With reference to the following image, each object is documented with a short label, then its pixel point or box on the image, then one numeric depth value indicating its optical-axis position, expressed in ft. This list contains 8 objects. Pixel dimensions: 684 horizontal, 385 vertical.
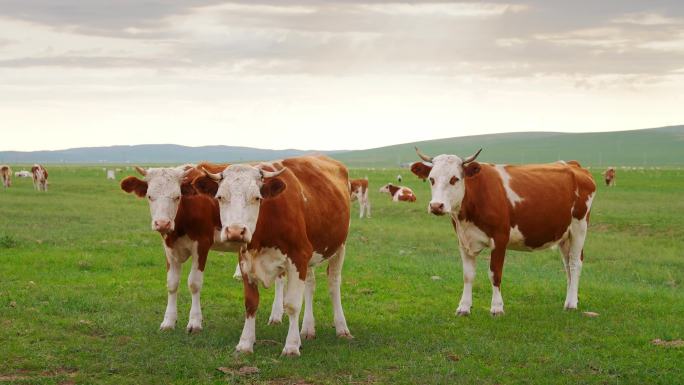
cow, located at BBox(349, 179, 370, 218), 118.11
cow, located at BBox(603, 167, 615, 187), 202.69
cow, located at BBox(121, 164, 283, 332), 36.27
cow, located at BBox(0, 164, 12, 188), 175.01
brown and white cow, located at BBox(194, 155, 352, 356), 31.55
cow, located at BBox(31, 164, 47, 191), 169.68
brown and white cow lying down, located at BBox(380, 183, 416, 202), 141.38
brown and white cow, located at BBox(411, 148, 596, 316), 43.24
